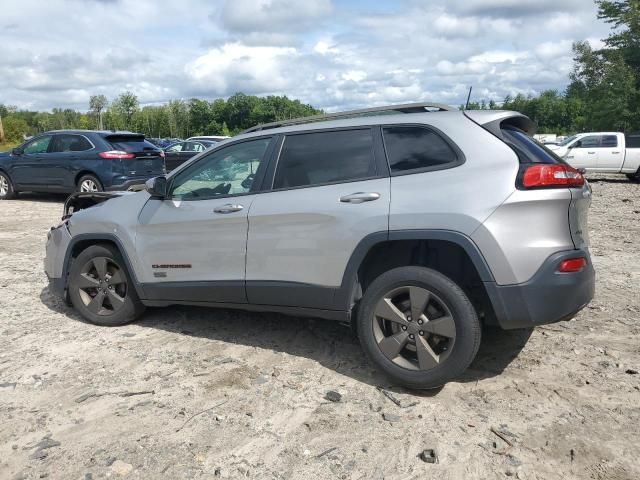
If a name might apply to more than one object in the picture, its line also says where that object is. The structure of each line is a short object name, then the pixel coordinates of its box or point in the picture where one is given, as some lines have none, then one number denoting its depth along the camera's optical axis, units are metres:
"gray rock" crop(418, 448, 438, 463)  2.92
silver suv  3.31
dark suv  11.99
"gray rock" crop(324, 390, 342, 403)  3.58
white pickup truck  18.50
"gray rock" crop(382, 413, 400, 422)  3.32
